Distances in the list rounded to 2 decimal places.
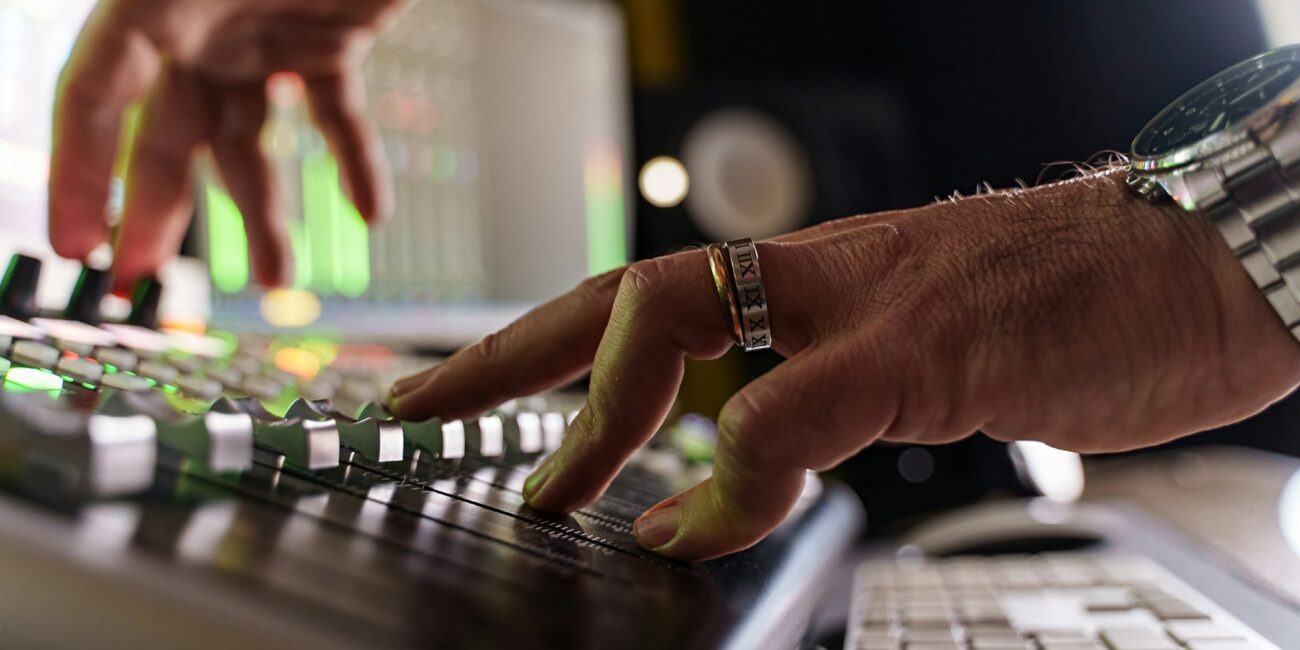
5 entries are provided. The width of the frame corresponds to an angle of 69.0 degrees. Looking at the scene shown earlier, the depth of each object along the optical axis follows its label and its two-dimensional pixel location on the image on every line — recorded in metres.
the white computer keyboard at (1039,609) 0.44
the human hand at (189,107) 0.76
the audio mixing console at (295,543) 0.22
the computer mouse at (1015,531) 0.79
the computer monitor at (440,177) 0.87
